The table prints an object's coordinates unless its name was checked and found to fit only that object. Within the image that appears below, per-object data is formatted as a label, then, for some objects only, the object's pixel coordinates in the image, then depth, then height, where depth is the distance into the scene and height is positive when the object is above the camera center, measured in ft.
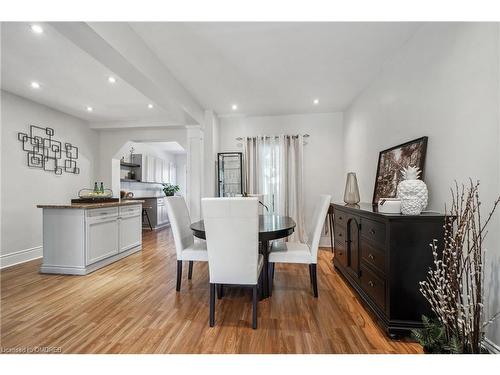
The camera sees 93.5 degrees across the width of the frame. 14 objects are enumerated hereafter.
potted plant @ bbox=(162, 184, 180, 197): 23.31 -0.42
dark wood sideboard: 5.34 -1.78
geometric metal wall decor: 12.23 +1.90
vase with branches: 3.99 -2.27
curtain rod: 14.98 +3.24
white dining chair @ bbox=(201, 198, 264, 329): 5.73 -1.39
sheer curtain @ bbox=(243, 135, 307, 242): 14.83 +0.87
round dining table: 6.65 -1.37
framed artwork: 6.72 +0.80
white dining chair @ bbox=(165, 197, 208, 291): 7.93 -2.04
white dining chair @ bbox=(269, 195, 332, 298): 7.47 -2.11
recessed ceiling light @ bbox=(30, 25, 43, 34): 6.76 +4.54
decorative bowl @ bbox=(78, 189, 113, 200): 11.16 -0.49
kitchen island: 9.75 -2.26
